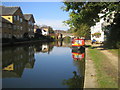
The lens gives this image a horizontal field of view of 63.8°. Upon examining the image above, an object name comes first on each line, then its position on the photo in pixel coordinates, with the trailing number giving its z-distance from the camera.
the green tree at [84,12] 10.70
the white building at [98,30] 27.08
